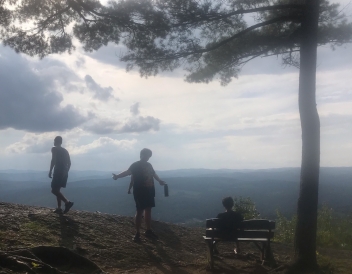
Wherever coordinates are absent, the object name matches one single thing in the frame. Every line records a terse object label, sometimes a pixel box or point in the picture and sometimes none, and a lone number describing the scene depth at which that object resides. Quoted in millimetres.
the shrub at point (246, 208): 12167
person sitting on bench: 6824
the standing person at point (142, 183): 8055
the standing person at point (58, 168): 9141
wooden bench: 6738
